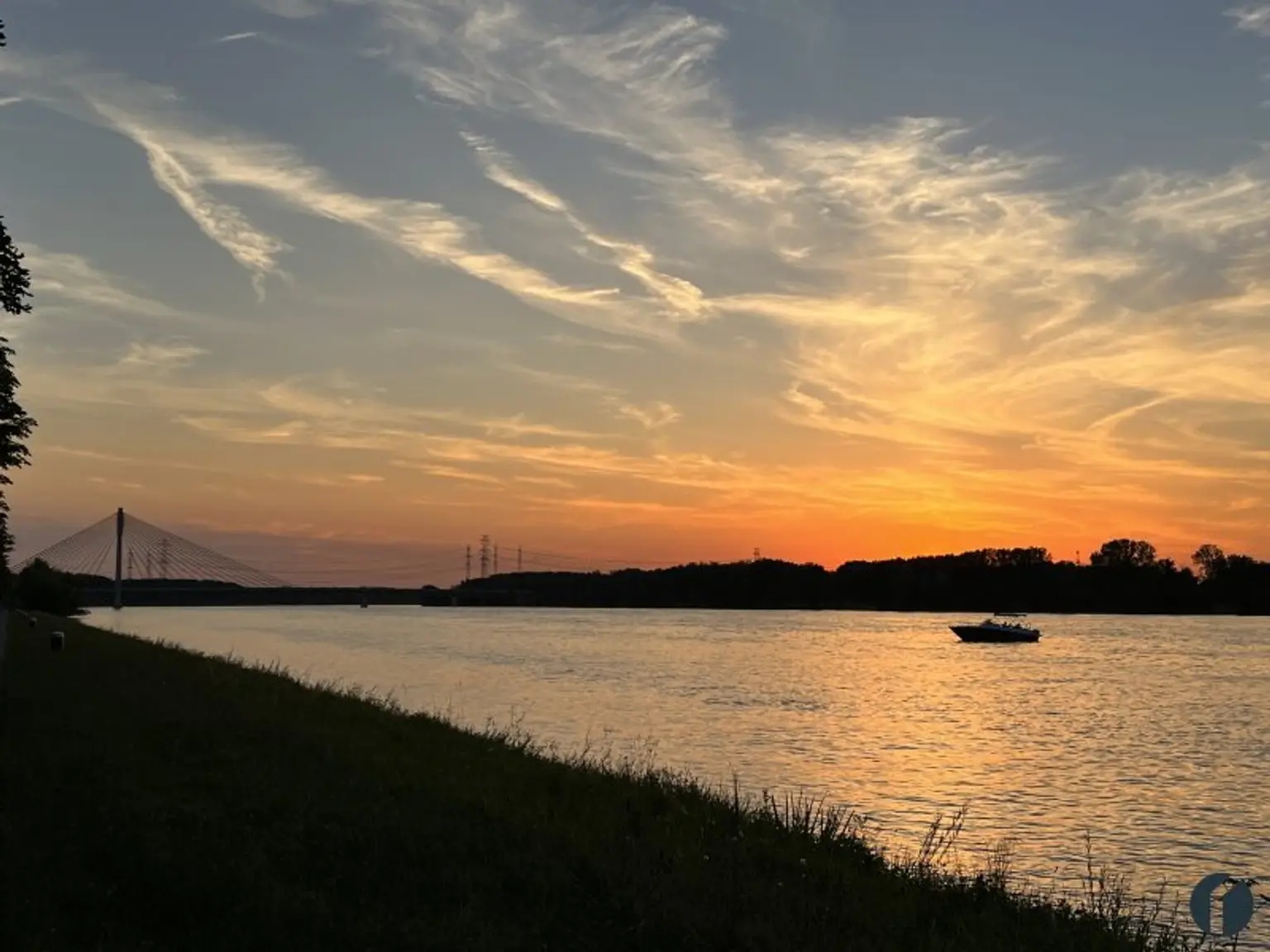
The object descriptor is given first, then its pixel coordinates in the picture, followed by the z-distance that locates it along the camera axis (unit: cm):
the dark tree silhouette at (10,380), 2627
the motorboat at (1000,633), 15800
